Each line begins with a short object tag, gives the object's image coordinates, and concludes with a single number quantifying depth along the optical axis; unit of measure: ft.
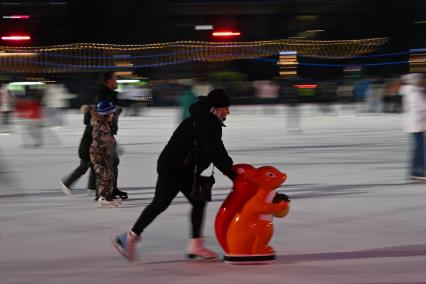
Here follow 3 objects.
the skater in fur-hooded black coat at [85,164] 48.57
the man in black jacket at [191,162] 30.16
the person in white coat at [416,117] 55.16
